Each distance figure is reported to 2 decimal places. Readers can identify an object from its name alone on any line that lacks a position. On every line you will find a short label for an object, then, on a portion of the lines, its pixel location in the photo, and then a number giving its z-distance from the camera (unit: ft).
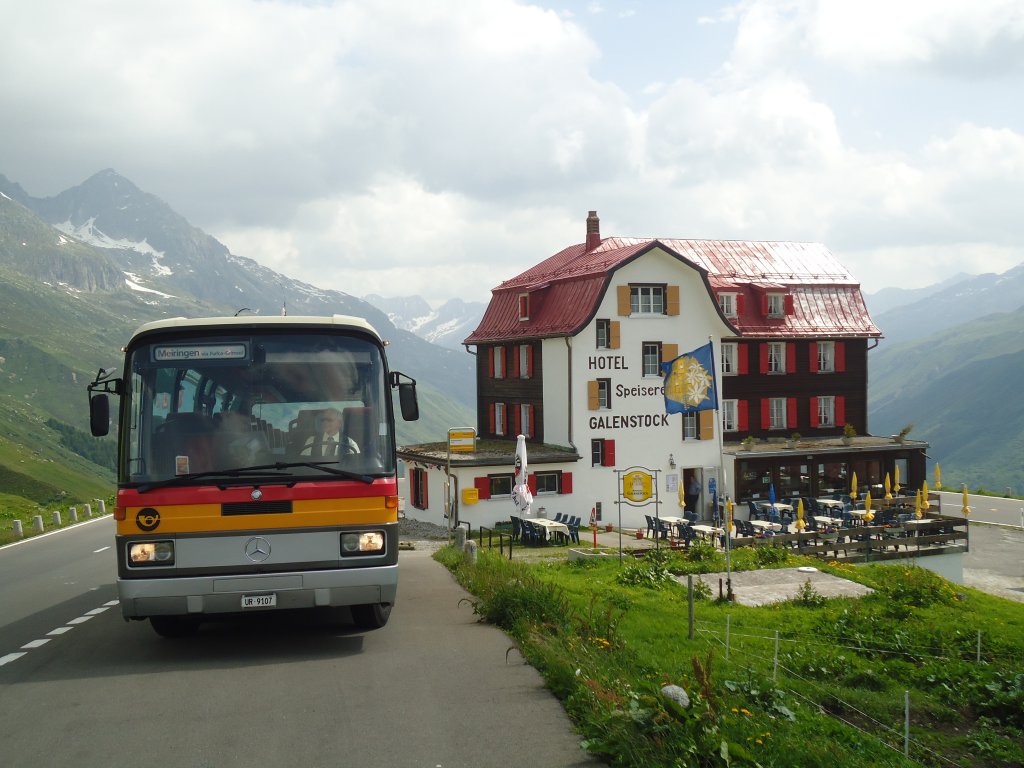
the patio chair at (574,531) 108.91
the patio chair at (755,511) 136.46
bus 32.30
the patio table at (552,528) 108.37
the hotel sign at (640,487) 140.26
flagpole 62.95
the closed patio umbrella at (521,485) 109.81
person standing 144.46
